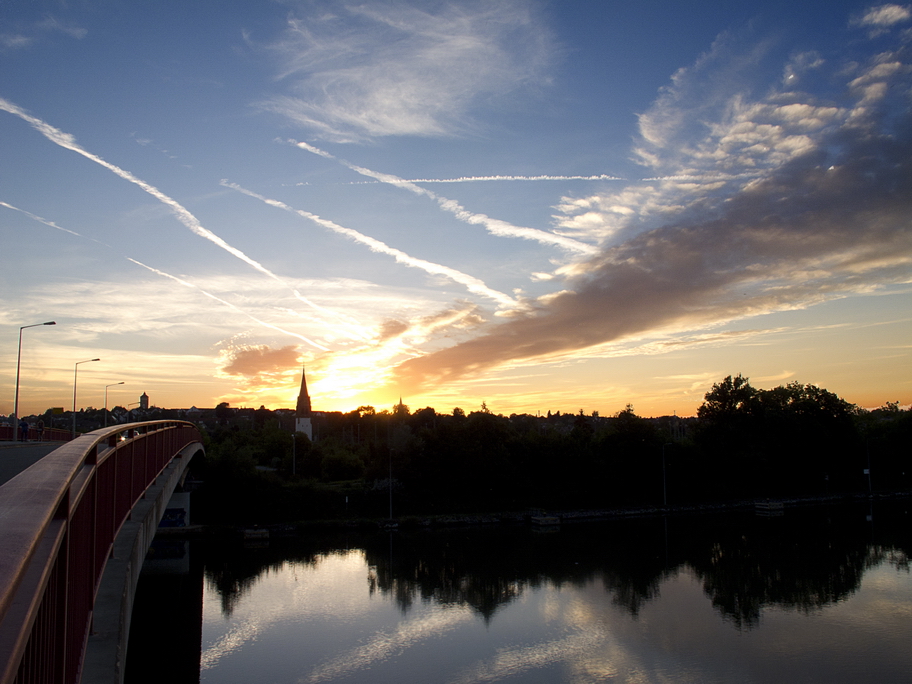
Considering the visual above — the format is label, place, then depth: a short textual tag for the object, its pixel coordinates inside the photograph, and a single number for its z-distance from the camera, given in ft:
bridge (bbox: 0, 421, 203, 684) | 6.72
